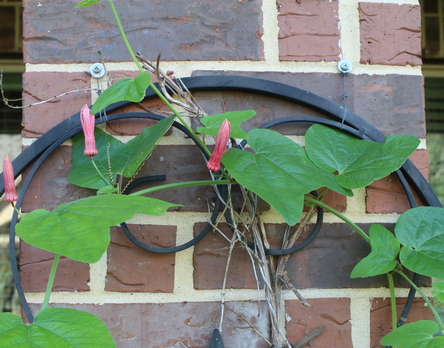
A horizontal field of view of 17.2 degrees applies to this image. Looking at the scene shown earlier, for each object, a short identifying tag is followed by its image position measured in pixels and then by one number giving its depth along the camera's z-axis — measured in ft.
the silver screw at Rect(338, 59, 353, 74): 4.25
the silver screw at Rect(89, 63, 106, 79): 4.20
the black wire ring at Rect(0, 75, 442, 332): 4.20
